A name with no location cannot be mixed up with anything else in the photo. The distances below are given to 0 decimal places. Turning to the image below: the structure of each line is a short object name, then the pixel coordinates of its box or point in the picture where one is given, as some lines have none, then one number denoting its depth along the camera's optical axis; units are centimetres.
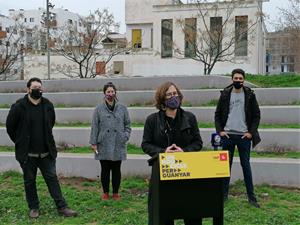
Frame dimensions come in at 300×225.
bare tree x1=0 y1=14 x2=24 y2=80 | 2683
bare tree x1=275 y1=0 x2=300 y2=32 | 2268
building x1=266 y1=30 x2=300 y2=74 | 3568
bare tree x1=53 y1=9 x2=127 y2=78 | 2586
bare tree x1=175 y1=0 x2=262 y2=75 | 2503
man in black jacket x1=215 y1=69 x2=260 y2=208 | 580
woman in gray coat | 636
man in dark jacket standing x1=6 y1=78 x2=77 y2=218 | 568
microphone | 529
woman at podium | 418
